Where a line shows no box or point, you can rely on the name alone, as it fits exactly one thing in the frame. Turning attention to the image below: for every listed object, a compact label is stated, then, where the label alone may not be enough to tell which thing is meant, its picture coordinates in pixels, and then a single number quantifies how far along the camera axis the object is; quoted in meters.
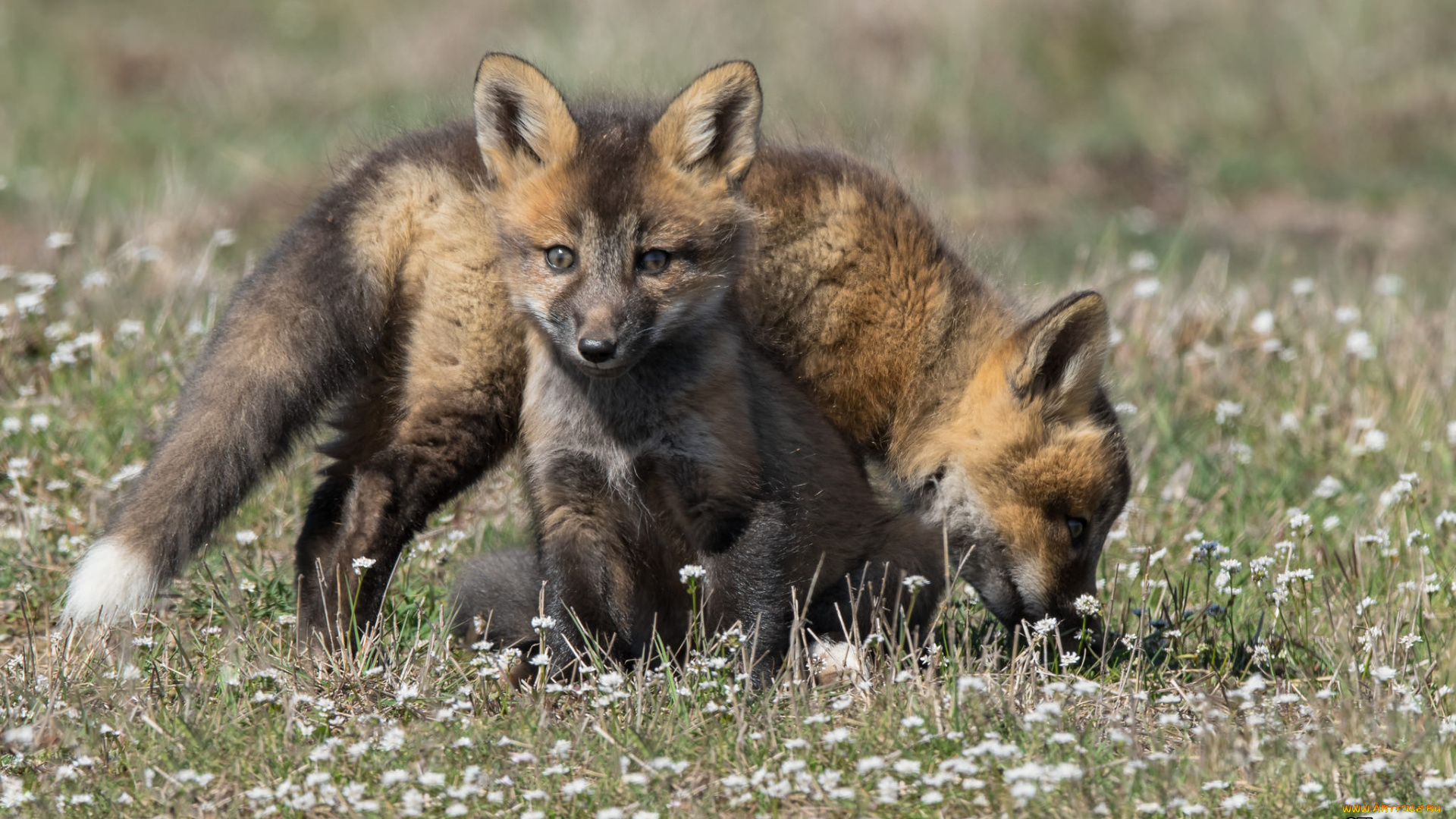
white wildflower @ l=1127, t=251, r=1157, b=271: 17.34
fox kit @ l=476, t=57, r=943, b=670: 8.62
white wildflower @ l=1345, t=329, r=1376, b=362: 14.98
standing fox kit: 8.94
